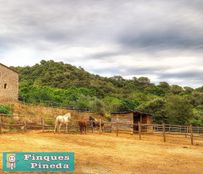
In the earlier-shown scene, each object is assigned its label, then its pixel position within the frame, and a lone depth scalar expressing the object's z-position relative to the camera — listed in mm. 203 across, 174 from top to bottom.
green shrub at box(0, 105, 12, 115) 37609
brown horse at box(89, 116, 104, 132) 34906
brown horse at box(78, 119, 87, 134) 30798
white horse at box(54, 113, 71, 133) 29438
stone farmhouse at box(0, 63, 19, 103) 44406
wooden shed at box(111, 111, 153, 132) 41309
